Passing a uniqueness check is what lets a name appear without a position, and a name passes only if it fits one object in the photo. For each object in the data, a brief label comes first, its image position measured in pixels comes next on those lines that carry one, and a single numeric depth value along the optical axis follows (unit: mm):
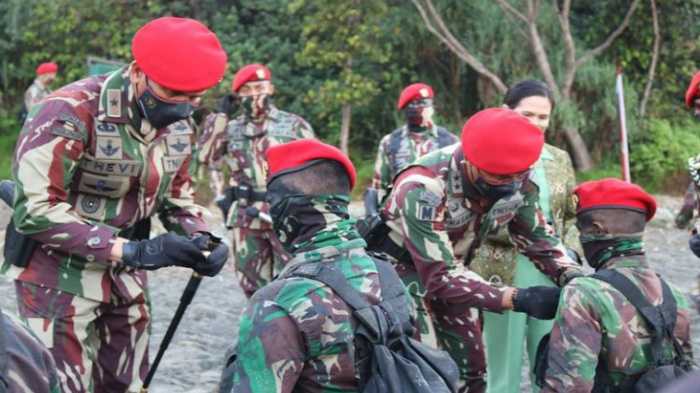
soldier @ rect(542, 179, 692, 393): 4258
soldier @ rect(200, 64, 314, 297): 8227
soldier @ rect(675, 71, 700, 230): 6258
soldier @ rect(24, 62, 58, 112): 17359
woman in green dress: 5805
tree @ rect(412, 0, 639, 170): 17078
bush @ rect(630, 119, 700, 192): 17516
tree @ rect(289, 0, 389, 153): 17422
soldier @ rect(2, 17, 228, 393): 4410
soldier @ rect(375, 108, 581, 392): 4559
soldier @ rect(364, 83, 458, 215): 9594
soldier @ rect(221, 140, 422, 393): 3410
